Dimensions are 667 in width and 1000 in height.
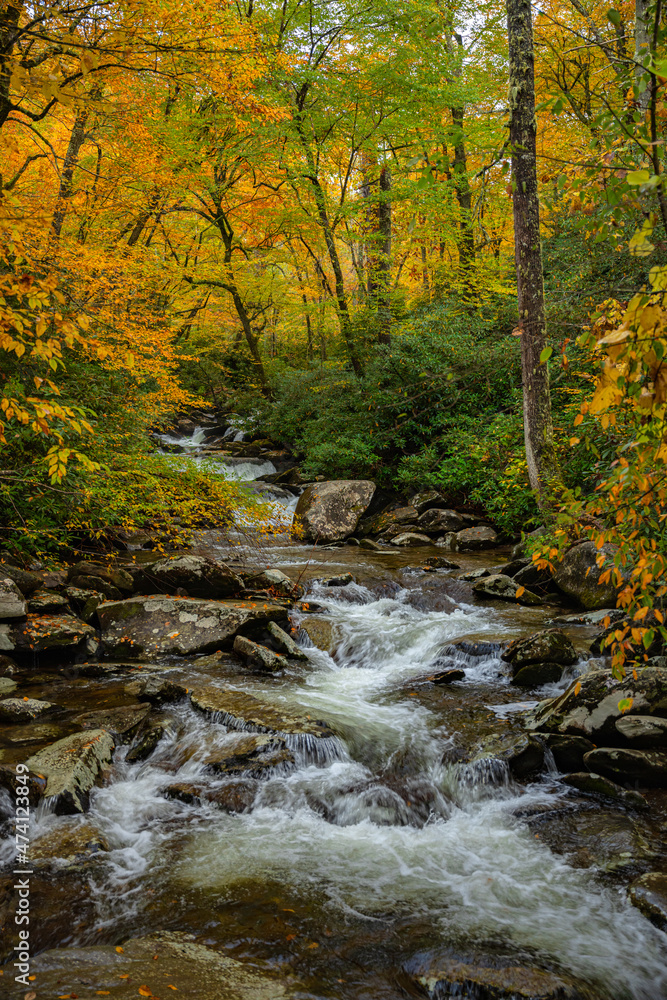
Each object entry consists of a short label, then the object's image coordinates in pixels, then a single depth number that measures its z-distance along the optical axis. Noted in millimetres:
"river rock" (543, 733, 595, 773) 4688
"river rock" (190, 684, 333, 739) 5113
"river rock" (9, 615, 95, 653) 6262
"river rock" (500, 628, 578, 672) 6234
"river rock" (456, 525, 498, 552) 11391
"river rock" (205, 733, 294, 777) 4742
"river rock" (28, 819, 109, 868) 3686
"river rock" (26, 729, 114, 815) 4121
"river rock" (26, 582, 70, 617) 6789
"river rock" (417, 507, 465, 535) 12312
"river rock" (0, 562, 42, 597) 6965
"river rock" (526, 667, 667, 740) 4746
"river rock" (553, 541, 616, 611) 7789
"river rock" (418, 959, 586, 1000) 2707
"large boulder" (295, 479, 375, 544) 12688
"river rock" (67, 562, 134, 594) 8062
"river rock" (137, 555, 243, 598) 8133
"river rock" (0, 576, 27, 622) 6332
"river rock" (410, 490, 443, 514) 13148
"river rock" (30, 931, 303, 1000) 2578
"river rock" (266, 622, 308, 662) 7191
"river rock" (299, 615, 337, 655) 7555
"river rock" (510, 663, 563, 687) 6148
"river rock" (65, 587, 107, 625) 7223
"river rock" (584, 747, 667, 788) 4336
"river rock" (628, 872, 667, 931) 3219
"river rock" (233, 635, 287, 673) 6703
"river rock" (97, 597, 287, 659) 6922
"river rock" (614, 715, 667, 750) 4512
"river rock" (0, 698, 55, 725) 5035
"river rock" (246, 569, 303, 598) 8729
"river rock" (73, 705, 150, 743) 5039
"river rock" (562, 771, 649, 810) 4234
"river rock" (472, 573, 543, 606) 8486
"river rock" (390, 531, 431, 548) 11945
